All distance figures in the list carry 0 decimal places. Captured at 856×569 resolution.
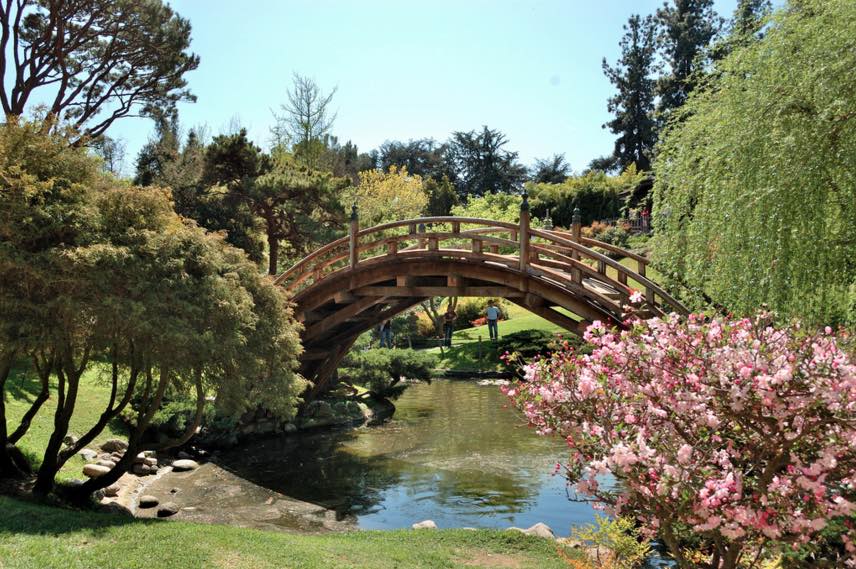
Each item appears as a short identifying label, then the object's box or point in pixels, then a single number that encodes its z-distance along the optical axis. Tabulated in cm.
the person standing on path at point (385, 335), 2839
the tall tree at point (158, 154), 2464
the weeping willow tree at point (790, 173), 773
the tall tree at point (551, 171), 5925
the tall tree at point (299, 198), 2302
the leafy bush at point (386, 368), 1980
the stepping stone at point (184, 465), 1388
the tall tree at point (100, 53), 2048
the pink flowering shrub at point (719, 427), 441
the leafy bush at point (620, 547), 783
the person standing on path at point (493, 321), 2856
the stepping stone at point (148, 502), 1135
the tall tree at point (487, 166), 5972
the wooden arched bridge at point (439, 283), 1208
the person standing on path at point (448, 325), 3036
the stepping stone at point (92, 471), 1174
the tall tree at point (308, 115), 3981
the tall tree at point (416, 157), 6300
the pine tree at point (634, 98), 5006
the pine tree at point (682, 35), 4688
